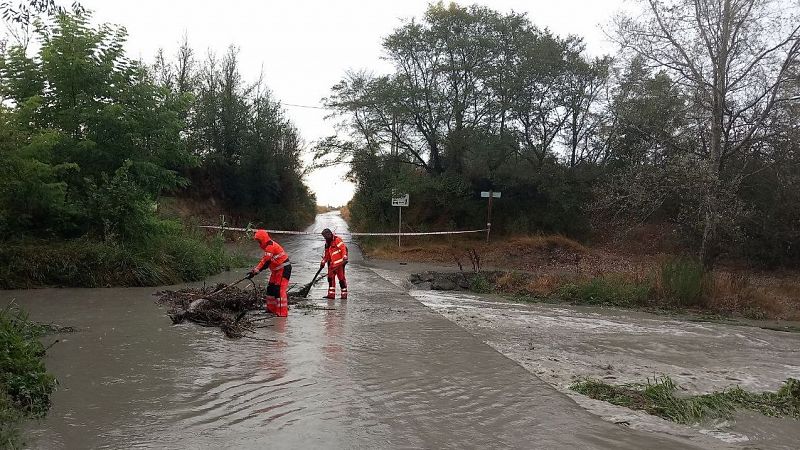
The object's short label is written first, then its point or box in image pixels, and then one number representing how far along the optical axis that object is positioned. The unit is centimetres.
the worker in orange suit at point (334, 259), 1256
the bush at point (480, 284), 1667
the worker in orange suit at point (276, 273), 1035
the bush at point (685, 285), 1481
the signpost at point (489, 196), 2447
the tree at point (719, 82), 1647
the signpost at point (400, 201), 2506
